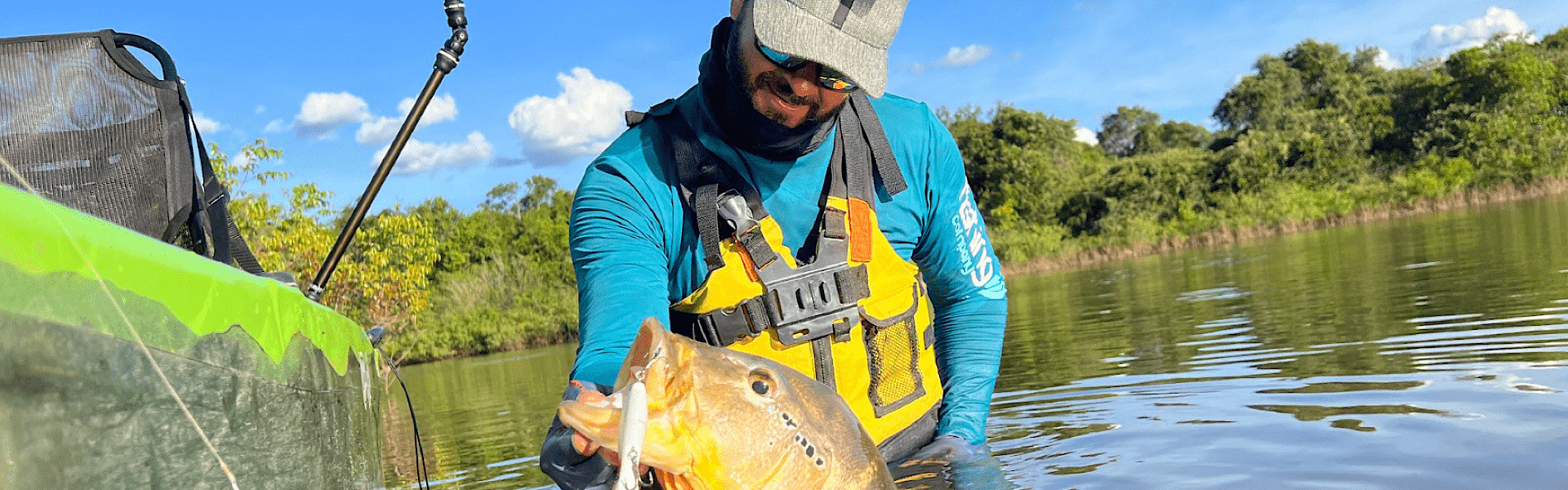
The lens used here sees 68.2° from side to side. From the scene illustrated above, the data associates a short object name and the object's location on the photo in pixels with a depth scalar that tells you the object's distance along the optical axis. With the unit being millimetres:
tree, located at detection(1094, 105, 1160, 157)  72562
